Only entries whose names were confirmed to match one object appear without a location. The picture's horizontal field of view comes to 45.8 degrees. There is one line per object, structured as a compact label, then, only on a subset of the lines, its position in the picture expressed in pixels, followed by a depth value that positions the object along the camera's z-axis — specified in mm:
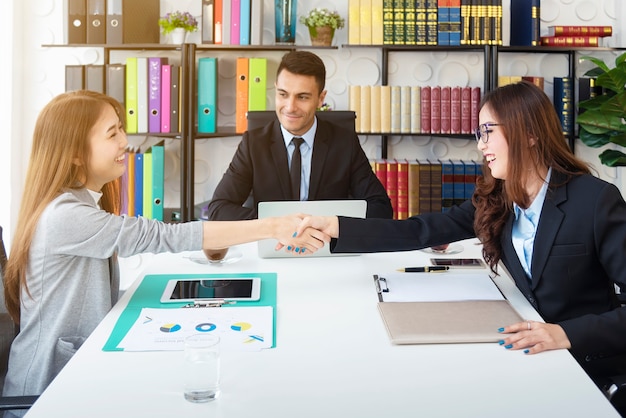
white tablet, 1718
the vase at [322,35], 3748
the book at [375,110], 3742
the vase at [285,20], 3756
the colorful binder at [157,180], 3768
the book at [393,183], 3744
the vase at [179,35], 3793
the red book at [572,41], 3734
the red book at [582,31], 3730
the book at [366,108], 3740
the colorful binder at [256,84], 3740
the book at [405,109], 3750
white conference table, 1113
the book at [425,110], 3752
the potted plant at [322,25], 3742
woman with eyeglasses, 1680
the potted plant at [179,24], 3777
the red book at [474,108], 3750
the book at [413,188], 3738
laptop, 2076
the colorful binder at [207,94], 3748
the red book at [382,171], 3752
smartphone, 2071
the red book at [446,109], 3752
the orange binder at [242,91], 3748
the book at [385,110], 3742
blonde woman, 1700
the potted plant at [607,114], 3516
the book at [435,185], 3748
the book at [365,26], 3707
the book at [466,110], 3752
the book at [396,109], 3744
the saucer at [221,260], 2110
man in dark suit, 2967
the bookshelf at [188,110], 3711
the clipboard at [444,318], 1423
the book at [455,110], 3752
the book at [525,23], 3719
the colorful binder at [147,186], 3781
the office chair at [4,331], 1740
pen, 1989
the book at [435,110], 3748
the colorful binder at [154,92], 3742
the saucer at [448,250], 2305
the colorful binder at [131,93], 3754
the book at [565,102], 3742
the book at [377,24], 3697
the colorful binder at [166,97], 3734
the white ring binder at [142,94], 3744
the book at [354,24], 3715
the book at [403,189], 3742
